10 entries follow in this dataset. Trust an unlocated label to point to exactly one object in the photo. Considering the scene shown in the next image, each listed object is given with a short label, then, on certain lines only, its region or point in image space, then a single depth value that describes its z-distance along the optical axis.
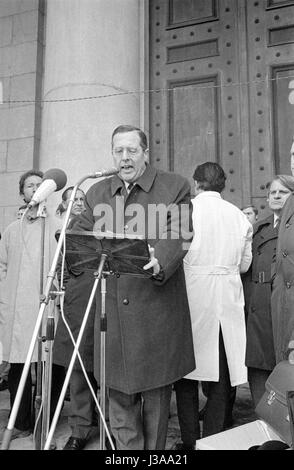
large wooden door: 5.48
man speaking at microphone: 2.59
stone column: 5.39
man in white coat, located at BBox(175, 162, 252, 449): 3.36
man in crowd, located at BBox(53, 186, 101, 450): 3.39
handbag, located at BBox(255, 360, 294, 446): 2.15
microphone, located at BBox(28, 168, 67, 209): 2.24
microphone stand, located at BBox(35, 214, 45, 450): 2.56
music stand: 2.10
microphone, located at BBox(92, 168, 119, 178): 2.31
